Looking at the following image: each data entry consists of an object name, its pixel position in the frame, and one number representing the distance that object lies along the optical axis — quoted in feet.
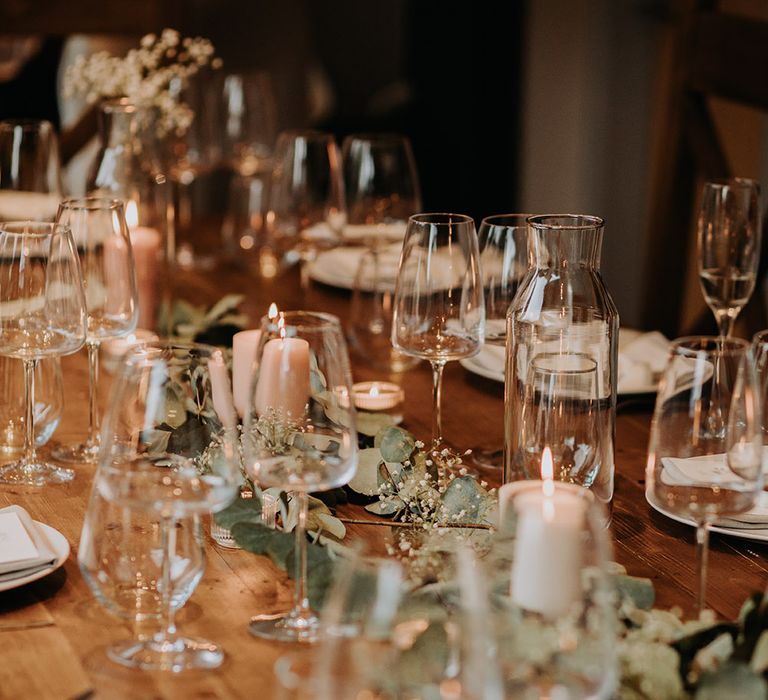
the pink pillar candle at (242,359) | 6.04
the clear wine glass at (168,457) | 4.84
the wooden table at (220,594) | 4.79
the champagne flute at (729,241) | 7.12
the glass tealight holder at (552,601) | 4.31
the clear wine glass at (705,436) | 4.90
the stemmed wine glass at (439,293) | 5.94
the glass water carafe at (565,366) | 5.63
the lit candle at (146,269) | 7.48
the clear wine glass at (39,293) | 5.81
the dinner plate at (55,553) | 5.11
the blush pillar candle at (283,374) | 4.91
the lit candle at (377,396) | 6.57
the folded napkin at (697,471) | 5.01
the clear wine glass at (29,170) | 7.80
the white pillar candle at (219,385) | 4.97
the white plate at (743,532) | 5.48
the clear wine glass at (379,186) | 7.83
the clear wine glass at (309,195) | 7.77
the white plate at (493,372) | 6.73
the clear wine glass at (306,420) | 4.92
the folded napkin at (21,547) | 5.16
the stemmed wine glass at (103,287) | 6.20
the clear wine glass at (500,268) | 6.34
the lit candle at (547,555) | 4.44
